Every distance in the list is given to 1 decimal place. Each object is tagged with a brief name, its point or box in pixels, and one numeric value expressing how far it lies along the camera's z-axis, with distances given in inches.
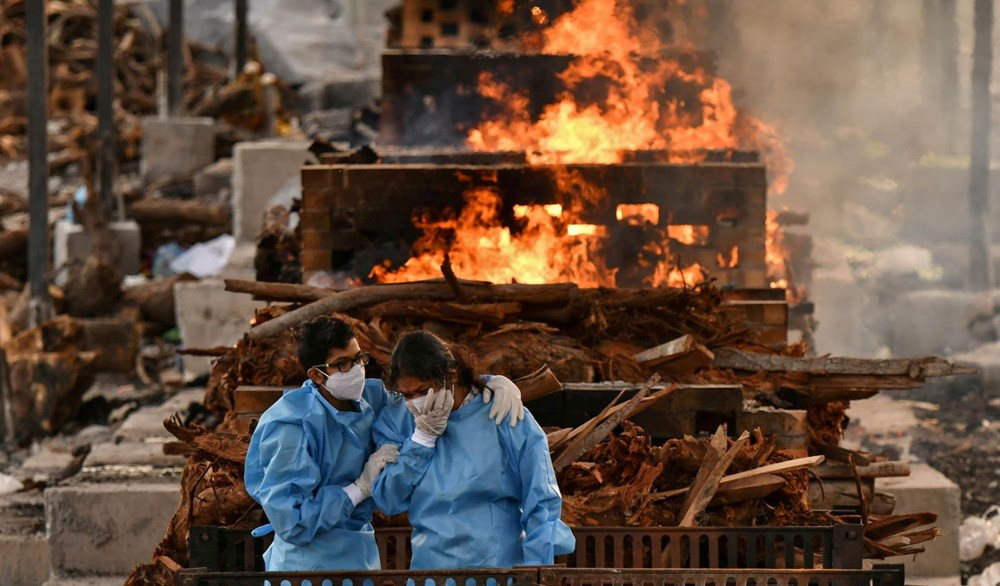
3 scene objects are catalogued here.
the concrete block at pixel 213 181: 1924.2
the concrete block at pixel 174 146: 1983.3
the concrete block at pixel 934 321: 1587.1
